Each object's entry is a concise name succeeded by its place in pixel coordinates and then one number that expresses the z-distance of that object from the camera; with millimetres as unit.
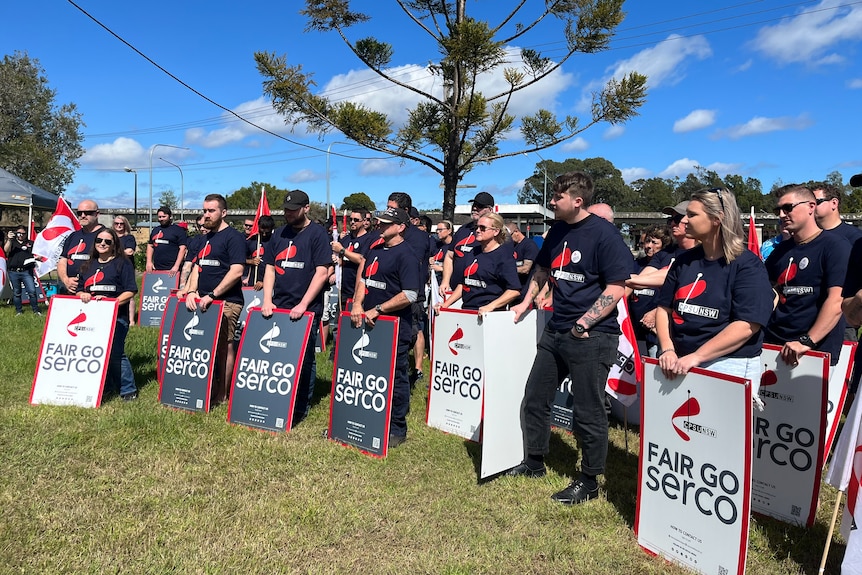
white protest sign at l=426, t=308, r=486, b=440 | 5320
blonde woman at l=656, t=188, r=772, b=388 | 3248
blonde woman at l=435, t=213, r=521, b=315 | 5551
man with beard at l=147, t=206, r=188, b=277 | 10546
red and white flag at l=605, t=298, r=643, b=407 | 5160
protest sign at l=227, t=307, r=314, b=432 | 5438
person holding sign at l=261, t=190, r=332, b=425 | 5562
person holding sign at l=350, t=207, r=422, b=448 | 5035
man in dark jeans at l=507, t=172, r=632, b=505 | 3963
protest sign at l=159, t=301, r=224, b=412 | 5883
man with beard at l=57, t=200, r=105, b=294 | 7602
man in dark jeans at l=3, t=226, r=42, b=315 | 12383
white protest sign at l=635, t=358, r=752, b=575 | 3012
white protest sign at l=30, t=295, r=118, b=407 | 6004
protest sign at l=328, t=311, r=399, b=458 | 4879
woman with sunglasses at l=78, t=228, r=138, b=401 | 6125
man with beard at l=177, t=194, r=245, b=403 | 6012
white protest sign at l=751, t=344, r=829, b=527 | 3709
